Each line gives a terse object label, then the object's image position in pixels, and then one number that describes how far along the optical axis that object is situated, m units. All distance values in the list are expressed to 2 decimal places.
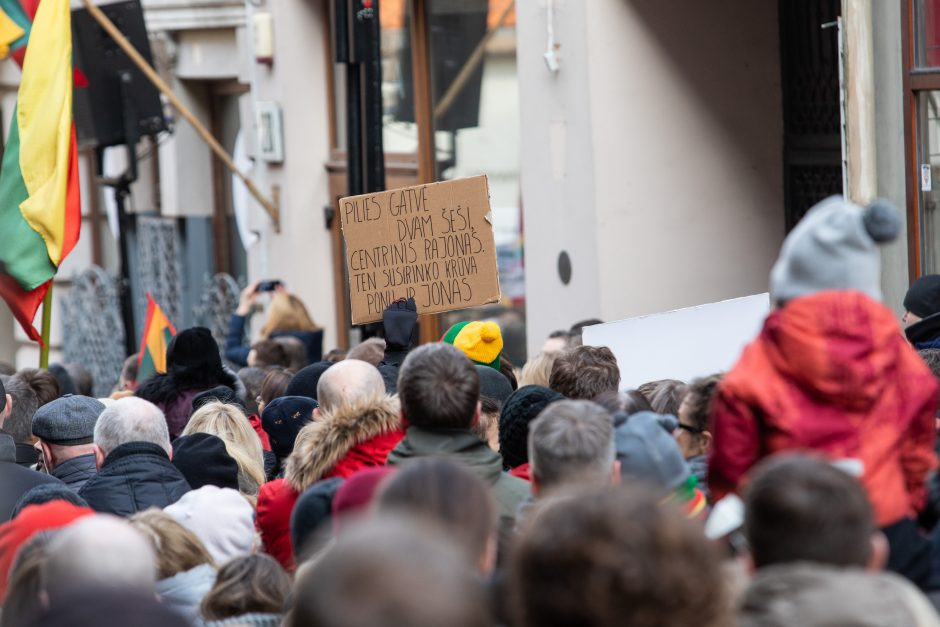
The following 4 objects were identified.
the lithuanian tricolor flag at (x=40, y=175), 17.94
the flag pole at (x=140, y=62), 23.61
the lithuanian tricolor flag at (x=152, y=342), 20.36
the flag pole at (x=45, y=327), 17.91
